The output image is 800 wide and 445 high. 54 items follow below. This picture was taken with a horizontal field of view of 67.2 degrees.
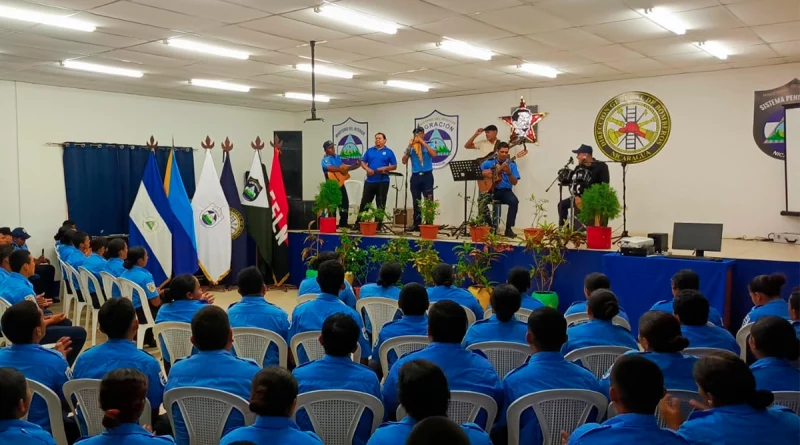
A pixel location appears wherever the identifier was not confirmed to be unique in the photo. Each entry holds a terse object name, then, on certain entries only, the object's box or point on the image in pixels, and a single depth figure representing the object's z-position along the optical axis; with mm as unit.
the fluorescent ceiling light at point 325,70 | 8297
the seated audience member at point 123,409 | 1971
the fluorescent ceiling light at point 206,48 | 6764
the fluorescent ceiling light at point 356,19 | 5578
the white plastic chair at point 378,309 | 4673
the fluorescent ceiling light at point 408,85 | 9766
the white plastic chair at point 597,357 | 3166
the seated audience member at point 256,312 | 3885
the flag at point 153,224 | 8180
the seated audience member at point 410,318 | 3504
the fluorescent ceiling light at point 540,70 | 8531
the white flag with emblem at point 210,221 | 8711
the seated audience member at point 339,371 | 2527
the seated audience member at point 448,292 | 4559
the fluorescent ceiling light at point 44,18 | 5496
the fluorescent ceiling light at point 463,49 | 7023
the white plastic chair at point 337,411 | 2428
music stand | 8297
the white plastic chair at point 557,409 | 2438
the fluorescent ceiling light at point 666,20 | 5859
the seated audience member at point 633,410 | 1909
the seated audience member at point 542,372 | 2537
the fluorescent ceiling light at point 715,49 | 7277
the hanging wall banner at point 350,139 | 12516
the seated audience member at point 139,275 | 5605
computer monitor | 6160
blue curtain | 9484
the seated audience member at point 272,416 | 1976
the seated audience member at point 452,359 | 2670
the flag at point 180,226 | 8320
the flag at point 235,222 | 9133
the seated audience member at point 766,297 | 3943
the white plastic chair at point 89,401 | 2686
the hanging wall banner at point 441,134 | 11383
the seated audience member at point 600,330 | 3355
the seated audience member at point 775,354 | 2578
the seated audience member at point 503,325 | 3445
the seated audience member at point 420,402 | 1954
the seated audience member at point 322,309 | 3777
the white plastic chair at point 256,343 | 3633
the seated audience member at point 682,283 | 4316
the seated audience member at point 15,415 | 2037
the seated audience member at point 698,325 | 3318
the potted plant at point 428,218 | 8172
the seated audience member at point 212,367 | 2641
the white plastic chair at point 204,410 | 2495
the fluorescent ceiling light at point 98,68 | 7863
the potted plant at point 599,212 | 6723
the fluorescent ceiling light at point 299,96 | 10756
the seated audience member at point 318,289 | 4859
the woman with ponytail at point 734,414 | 2012
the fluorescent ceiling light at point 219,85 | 9406
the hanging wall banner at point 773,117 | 8328
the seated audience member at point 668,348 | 2645
